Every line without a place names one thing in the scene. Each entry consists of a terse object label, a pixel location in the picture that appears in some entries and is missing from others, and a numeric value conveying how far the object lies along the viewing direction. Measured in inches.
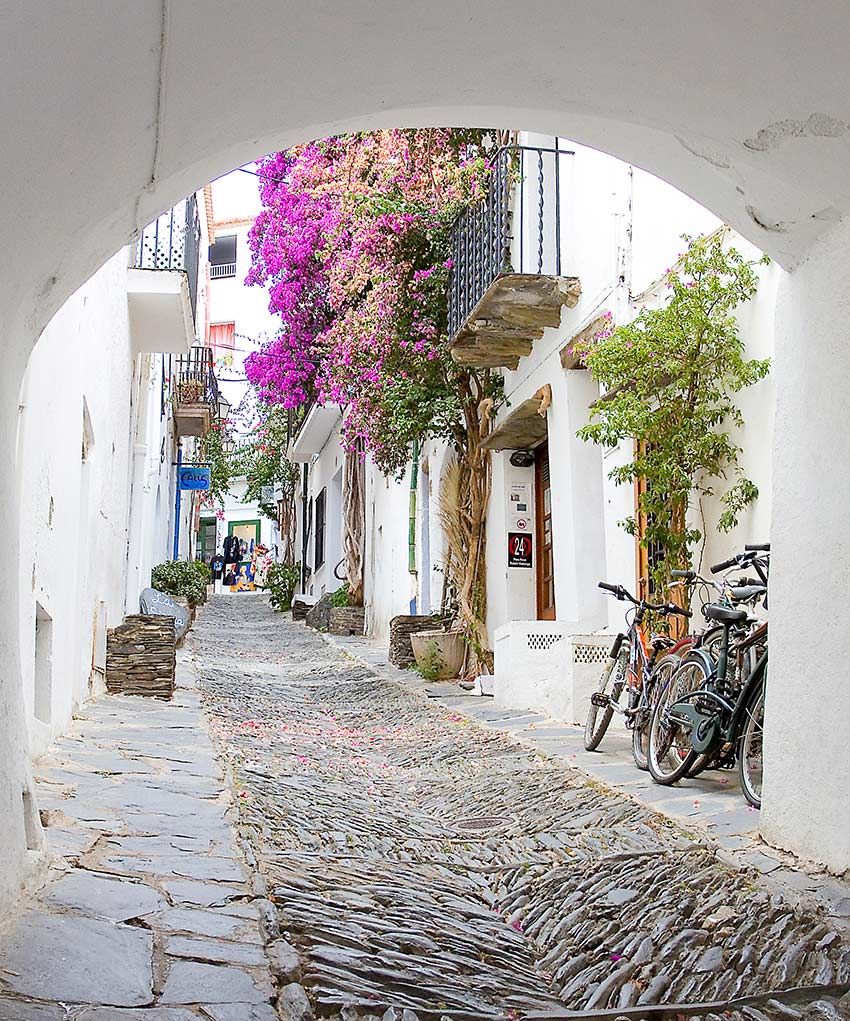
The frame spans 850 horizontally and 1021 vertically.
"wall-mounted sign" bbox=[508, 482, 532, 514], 478.3
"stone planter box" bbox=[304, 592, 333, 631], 788.0
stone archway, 118.4
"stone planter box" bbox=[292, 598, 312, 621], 942.4
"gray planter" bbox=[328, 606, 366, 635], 763.4
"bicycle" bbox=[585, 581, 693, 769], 254.5
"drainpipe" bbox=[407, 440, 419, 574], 633.0
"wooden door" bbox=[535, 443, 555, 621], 467.2
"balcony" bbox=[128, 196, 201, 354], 406.3
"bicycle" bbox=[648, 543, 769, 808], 211.2
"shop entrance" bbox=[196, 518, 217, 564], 1959.9
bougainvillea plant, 470.3
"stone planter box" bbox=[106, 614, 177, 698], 377.1
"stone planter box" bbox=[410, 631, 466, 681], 476.1
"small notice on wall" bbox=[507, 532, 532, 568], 474.6
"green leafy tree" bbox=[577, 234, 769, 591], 268.7
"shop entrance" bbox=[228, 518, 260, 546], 2090.3
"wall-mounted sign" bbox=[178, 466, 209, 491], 987.3
